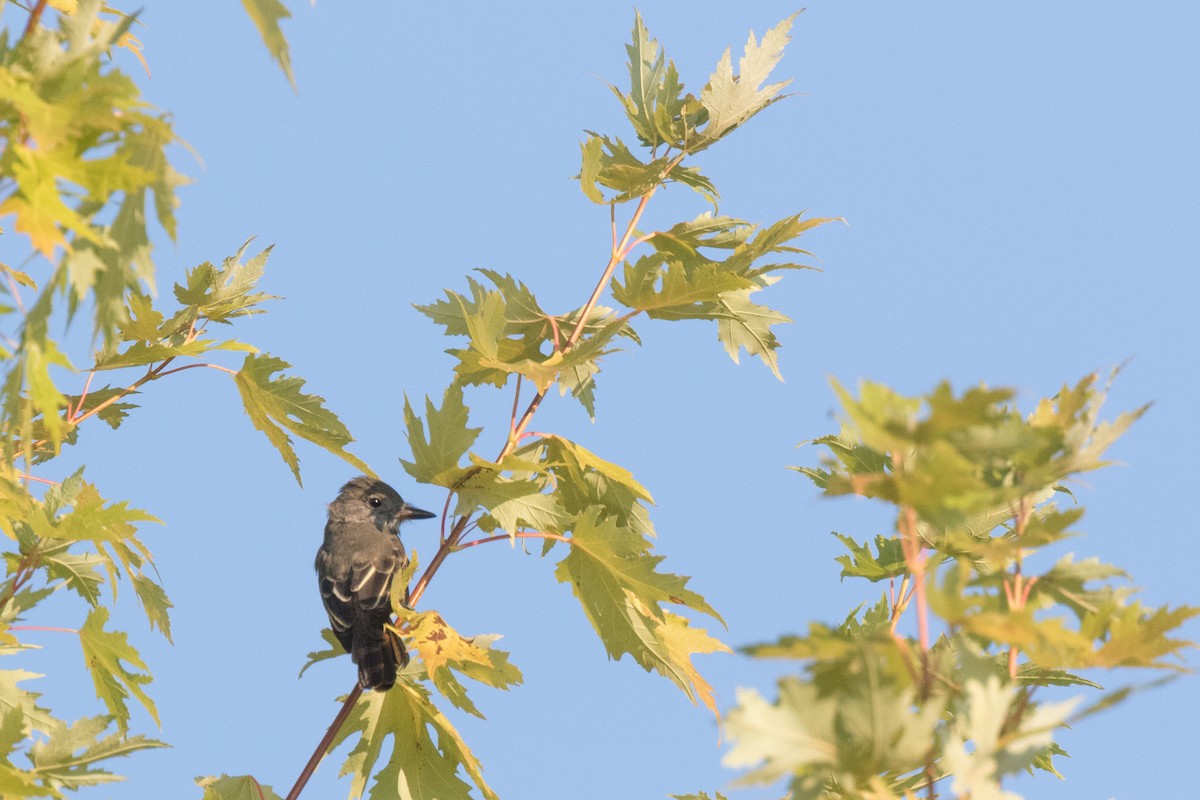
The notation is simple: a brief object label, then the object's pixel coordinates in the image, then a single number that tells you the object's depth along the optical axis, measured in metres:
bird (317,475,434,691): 10.70
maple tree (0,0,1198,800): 5.00
